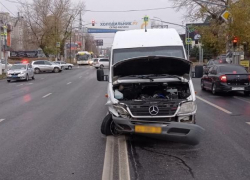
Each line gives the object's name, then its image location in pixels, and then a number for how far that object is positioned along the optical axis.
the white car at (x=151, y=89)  7.35
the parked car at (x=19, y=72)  31.61
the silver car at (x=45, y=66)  47.06
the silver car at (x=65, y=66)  57.06
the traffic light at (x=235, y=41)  27.47
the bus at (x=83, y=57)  76.31
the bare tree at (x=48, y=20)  66.19
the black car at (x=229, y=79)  17.36
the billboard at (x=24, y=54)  75.75
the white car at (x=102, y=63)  57.86
